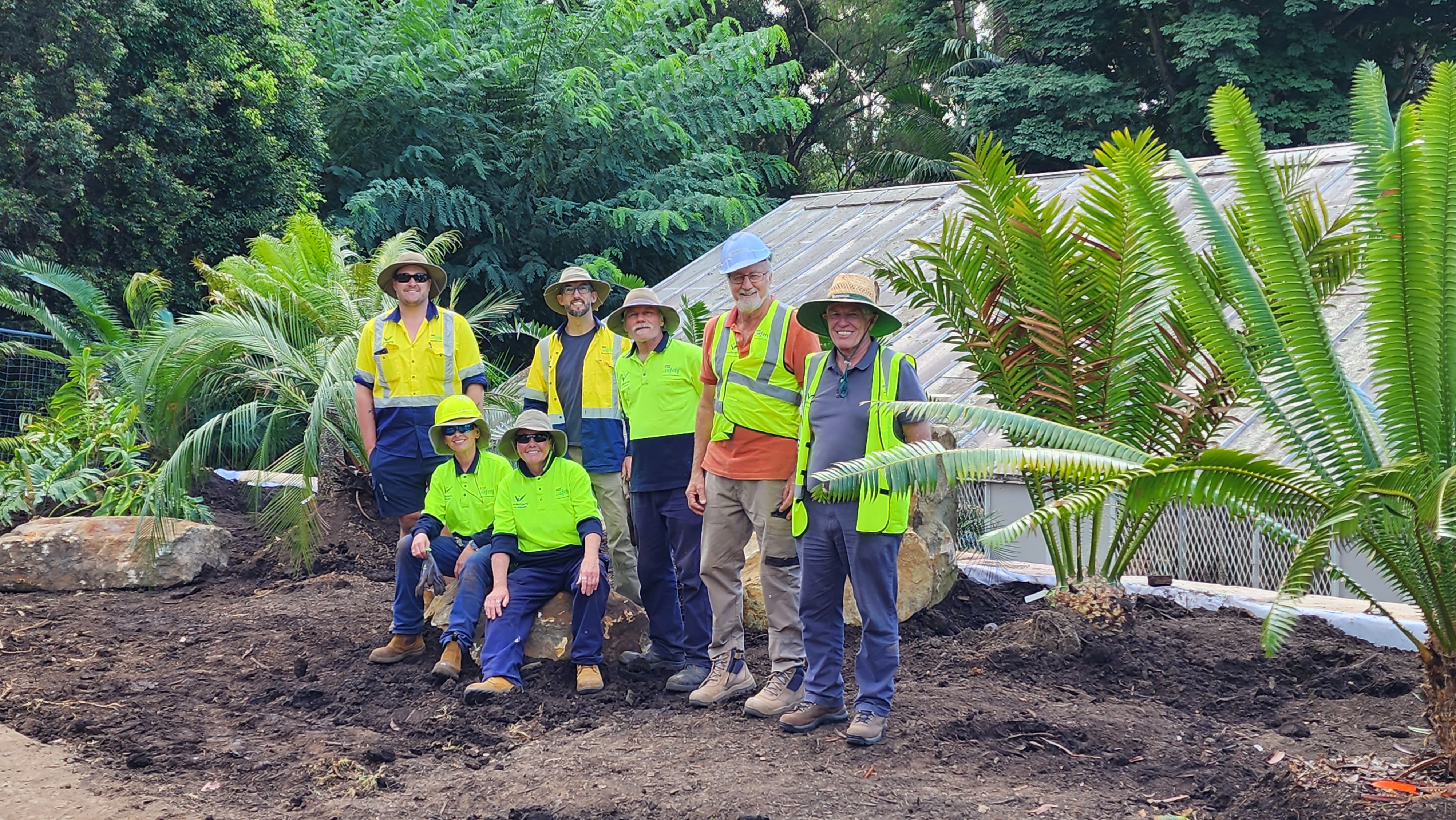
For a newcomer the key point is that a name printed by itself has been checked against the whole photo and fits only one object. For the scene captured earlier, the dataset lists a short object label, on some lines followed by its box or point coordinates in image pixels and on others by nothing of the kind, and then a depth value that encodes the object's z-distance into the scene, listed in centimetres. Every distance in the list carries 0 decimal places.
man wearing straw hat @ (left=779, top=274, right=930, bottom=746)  468
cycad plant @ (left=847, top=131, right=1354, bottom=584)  596
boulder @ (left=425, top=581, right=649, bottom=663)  602
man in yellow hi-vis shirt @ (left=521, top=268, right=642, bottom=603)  615
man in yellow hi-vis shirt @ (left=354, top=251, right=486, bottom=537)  654
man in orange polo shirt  516
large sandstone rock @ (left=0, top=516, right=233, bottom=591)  808
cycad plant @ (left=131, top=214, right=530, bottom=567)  870
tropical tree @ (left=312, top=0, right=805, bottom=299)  1780
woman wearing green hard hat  607
